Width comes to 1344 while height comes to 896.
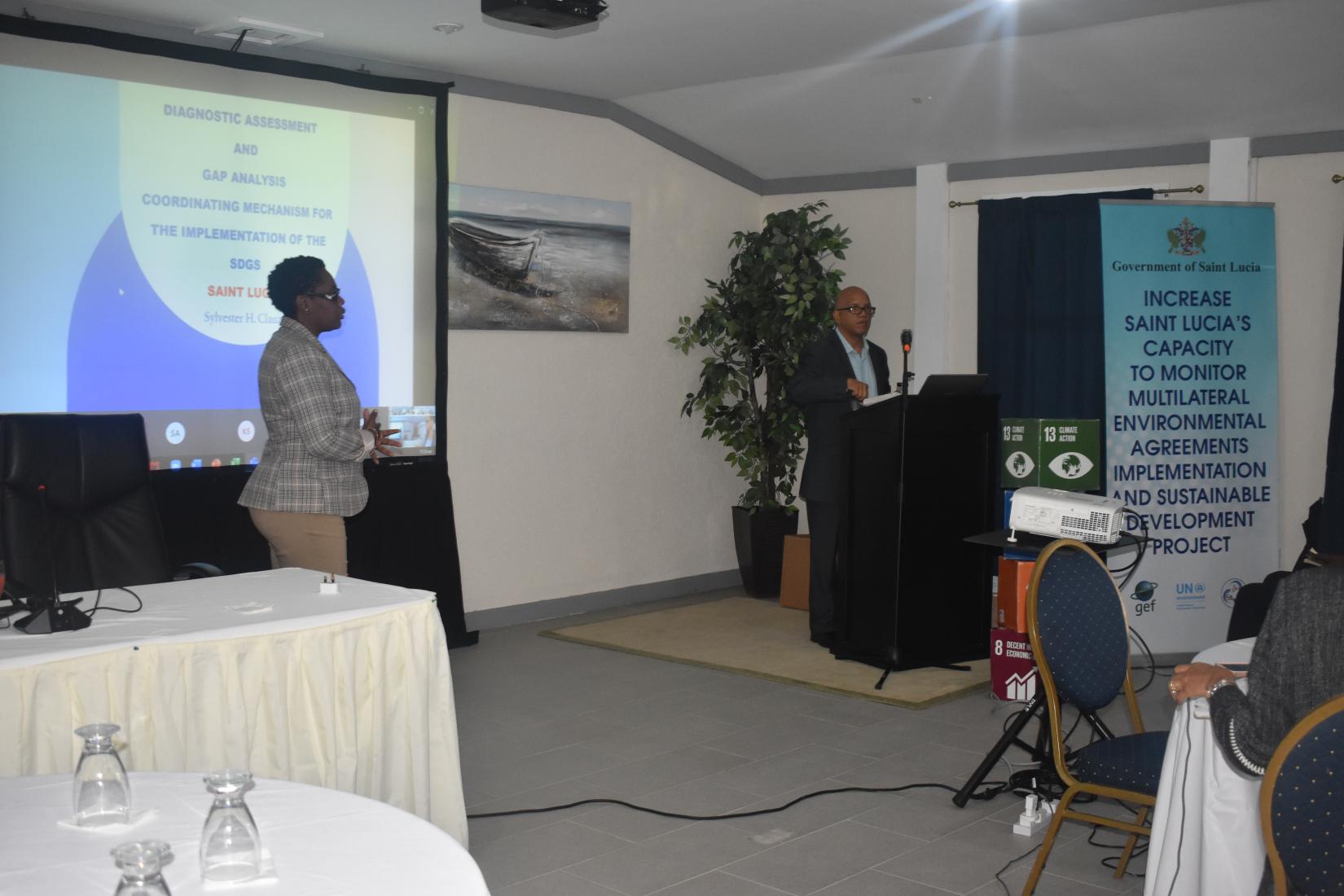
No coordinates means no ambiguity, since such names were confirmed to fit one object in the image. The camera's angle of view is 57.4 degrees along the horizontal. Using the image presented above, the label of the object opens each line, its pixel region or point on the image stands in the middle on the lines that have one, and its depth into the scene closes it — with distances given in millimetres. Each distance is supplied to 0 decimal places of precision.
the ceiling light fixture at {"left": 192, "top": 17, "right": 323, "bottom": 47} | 5064
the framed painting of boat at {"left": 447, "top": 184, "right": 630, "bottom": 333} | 6195
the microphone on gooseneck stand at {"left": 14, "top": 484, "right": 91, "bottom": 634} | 2582
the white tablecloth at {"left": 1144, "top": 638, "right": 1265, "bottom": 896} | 2406
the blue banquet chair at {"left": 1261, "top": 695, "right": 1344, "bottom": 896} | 1967
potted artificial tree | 7137
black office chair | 3627
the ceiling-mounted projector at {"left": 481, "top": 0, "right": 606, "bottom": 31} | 4340
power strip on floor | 3615
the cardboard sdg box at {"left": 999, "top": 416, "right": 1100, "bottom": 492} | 5727
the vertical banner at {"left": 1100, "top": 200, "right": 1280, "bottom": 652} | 5703
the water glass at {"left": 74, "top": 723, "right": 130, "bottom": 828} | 1562
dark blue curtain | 6613
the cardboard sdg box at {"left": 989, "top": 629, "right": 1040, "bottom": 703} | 4680
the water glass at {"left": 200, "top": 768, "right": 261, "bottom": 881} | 1370
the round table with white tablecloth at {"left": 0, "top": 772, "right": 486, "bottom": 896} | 1406
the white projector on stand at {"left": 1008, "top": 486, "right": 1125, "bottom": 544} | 3977
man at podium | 5809
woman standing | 3748
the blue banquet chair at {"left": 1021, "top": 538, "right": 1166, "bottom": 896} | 2906
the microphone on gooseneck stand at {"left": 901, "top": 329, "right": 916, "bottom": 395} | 4465
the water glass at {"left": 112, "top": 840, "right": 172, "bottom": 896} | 1126
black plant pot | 7395
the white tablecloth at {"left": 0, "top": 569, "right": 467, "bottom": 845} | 2422
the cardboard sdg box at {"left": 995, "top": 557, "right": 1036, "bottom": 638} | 4938
